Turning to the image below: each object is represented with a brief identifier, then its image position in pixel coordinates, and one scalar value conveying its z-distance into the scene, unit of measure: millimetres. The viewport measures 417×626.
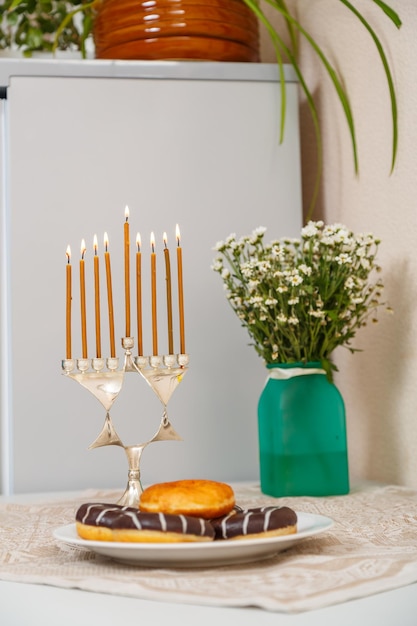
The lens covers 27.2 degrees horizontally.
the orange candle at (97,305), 905
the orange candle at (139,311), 913
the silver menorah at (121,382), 931
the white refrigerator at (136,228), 1295
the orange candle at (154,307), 892
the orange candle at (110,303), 889
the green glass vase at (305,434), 1140
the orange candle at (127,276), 890
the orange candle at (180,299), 930
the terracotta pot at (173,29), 1373
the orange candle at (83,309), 900
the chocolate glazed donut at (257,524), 683
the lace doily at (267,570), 620
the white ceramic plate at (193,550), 659
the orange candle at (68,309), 893
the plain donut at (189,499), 696
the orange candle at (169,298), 932
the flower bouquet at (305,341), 1122
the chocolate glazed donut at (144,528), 666
